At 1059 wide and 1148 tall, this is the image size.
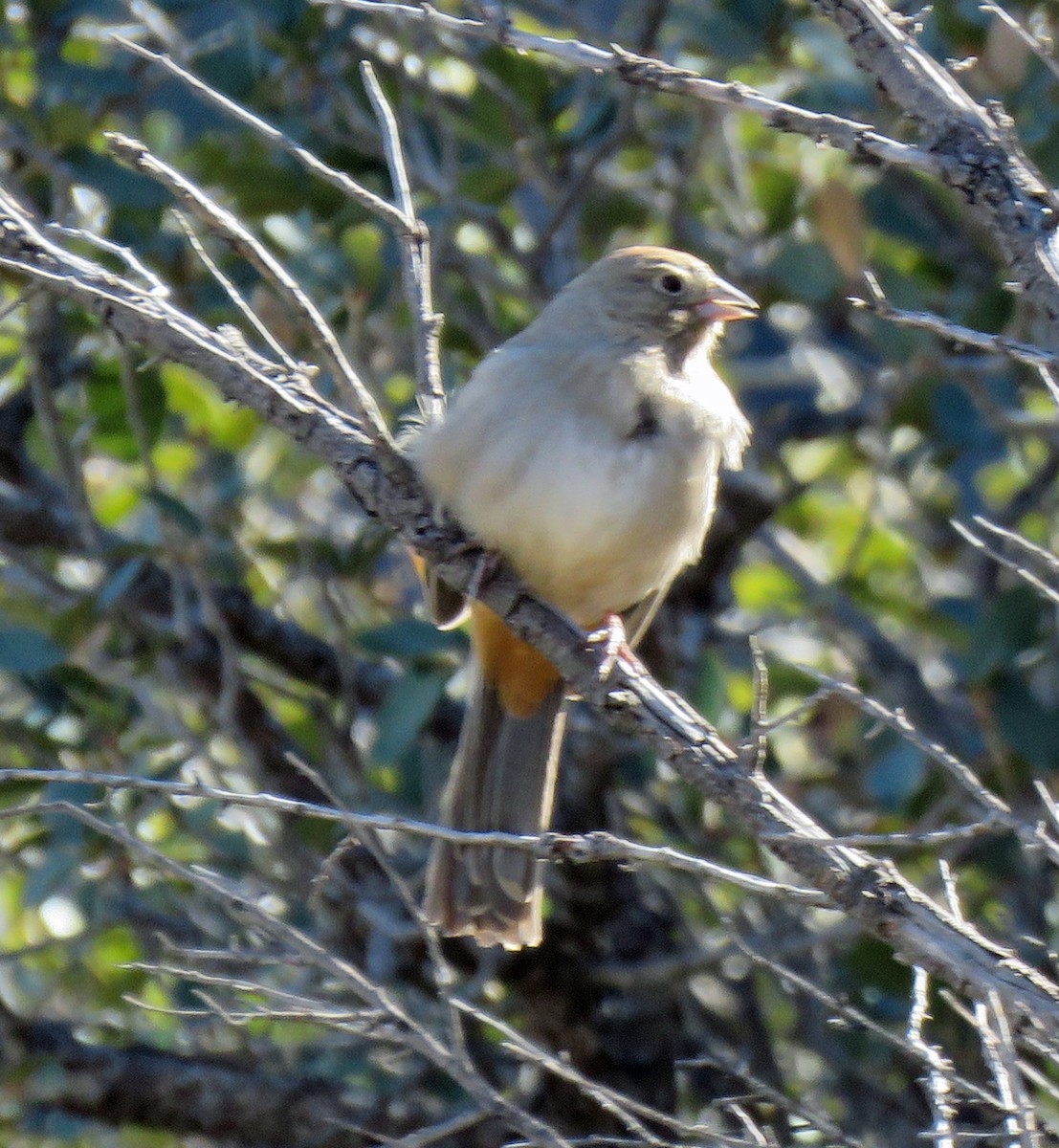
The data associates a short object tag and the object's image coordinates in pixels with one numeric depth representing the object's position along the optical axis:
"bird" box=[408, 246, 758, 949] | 8.23
